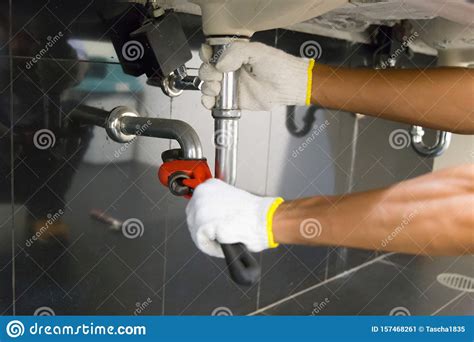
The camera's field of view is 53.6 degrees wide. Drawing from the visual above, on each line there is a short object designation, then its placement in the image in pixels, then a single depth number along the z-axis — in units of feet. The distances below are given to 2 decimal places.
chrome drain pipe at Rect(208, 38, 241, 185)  1.90
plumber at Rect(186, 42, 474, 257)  1.55
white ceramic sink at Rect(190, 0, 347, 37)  1.82
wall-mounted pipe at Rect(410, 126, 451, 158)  3.89
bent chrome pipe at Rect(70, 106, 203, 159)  1.98
